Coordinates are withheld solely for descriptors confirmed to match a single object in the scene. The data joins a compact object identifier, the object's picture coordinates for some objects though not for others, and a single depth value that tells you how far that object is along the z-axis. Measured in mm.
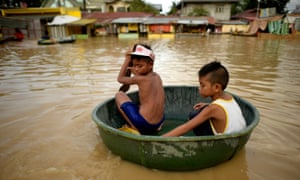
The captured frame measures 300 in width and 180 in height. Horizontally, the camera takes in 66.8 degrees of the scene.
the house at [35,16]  26375
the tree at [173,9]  42594
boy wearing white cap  2402
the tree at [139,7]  35531
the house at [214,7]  32875
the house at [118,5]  36916
